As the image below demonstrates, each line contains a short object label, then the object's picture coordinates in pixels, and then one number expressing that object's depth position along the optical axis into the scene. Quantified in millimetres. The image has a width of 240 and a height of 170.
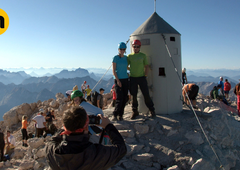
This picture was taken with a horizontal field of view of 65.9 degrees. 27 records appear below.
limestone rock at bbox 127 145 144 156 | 4648
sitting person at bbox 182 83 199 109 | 7066
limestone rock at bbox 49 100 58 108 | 14619
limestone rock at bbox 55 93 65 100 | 15905
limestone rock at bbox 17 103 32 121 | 15434
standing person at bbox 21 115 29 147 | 8297
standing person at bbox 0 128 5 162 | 7266
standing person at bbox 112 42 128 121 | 5344
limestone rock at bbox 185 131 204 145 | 4875
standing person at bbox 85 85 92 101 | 11316
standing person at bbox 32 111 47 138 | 8297
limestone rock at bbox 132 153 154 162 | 4461
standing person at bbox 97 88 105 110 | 8938
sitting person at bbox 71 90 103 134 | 2922
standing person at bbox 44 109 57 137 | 8662
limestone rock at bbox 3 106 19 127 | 14998
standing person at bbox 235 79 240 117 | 8828
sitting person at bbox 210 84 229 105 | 13586
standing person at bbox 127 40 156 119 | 5441
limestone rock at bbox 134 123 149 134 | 5148
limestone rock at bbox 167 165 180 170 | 4152
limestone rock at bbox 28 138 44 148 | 5934
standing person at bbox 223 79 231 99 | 14498
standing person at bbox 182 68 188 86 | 10664
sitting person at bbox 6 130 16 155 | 8155
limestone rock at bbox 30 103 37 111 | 15952
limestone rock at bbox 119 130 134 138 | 5102
